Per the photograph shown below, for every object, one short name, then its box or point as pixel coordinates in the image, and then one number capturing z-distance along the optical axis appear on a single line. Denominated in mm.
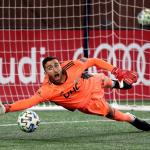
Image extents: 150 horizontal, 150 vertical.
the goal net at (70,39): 28531
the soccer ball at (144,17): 29886
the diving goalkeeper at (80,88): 17594
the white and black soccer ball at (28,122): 17609
